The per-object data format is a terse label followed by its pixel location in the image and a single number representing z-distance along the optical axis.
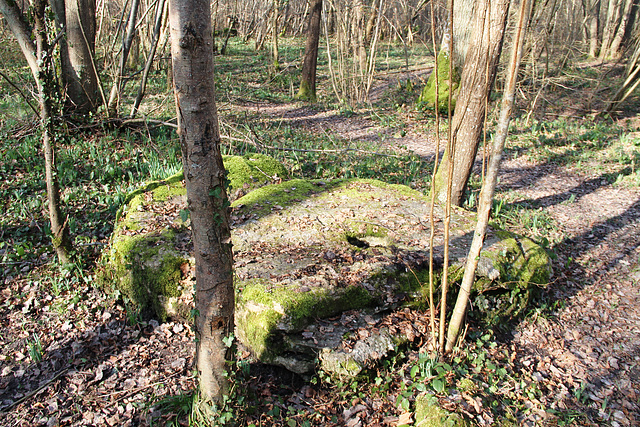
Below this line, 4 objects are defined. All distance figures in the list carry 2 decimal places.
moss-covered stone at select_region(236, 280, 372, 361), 3.22
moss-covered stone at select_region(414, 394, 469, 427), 2.69
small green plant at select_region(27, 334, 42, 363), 3.28
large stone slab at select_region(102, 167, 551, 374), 3.25
